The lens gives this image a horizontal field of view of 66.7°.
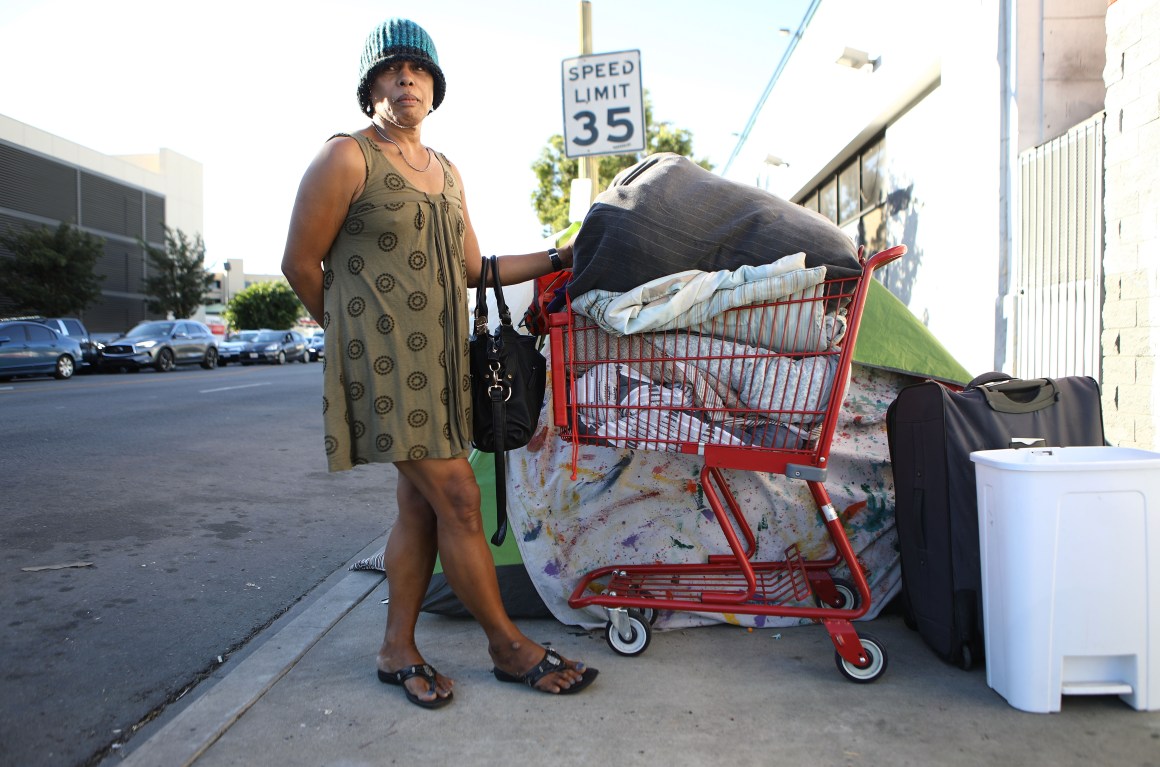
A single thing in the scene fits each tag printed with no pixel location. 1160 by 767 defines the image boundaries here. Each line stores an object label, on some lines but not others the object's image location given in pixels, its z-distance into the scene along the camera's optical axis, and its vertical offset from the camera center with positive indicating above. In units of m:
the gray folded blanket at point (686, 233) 2.81 +0.37
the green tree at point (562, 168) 20.69 +4.33
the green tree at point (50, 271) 30.67 +3.04
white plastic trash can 2.33 -0.63
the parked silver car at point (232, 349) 31.11 +0.18
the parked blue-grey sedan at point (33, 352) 19.20 +0.11
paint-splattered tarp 3.32 -0.62
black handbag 2.72 -0.12
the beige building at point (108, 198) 37.31 +7.70
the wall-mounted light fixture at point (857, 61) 10.71 +3.54
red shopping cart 2.67 -0.16
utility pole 9.39 +3.44
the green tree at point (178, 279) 40.59 +3.56
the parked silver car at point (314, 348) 36.98 +0.21
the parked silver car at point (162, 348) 23.78 +0.20
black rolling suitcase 2.74 -0.37
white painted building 4.86 +1.26
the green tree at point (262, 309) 55.62 +2.84
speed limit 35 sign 7.63 +2.13
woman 2.55 +0.10
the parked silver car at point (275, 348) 31.69 +0.21
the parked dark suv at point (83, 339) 22.66 +0.45
